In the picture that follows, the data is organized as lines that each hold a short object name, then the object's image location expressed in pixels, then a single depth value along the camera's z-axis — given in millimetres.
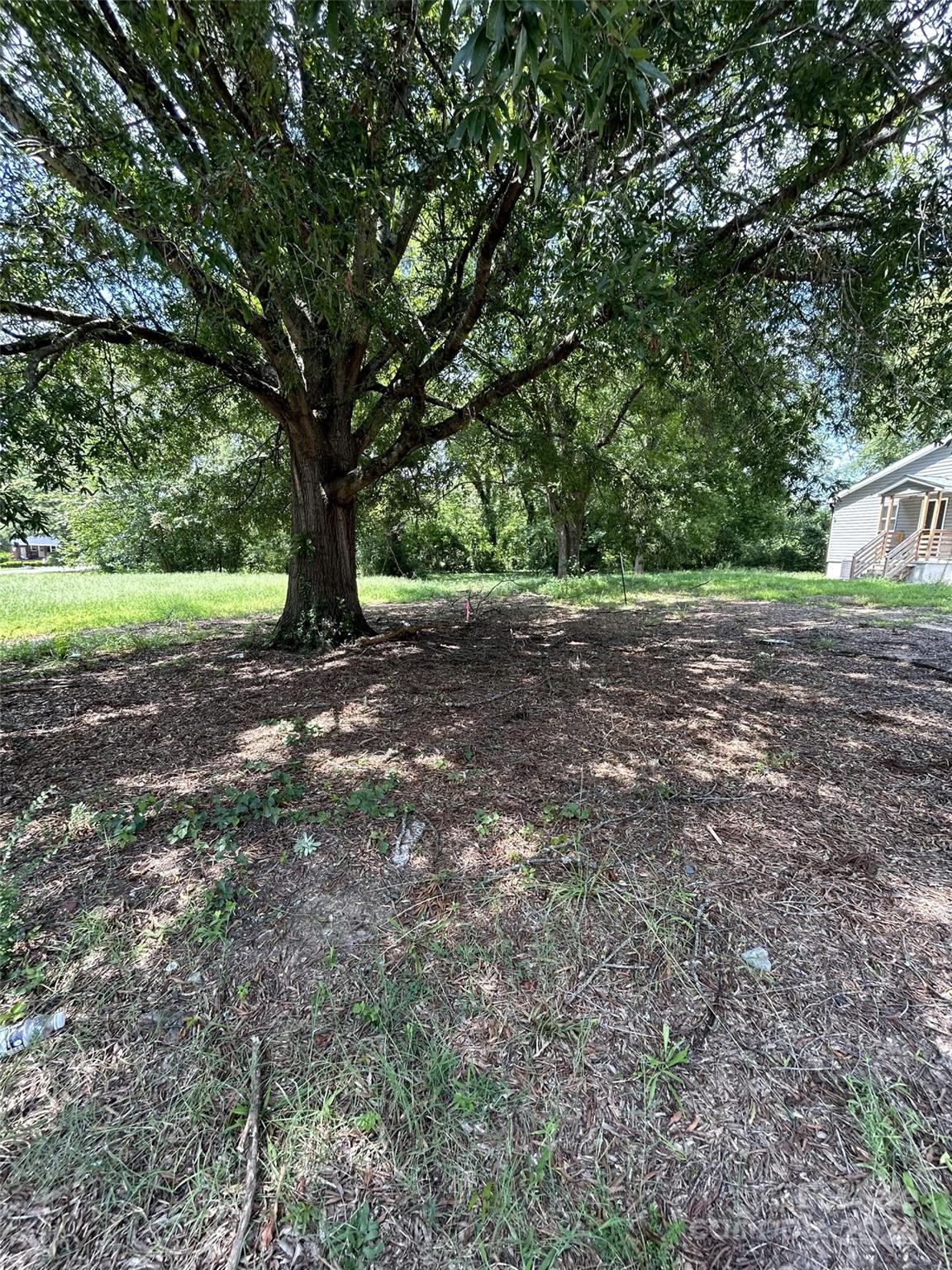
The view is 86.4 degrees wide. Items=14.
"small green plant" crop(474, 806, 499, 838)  2129
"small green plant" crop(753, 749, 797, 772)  2646
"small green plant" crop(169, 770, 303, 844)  2103
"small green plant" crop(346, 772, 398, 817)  2207
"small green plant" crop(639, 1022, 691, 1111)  1299
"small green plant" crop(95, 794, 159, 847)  2068
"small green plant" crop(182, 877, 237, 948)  1644
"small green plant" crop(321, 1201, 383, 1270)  1027
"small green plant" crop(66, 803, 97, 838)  2131
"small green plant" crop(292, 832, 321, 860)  1982
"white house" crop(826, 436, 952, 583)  14953
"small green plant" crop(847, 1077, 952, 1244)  1075
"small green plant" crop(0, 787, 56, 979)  1595
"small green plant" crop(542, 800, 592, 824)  2203
